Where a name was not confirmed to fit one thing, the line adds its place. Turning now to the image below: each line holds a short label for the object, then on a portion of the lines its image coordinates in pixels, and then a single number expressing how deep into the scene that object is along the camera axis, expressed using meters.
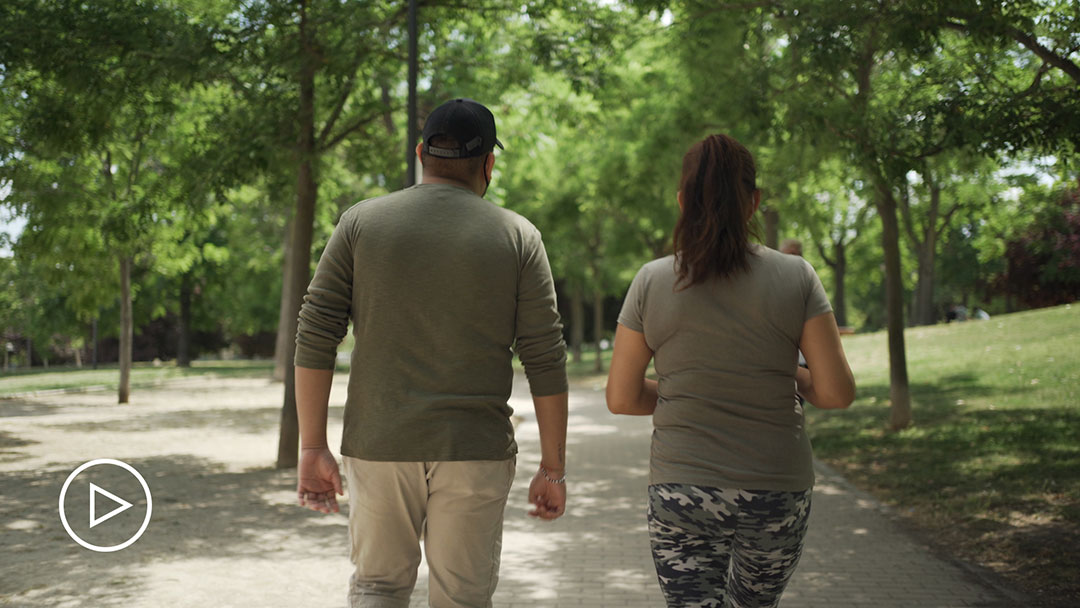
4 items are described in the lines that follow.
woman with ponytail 2.79
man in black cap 2.74
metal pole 10.68
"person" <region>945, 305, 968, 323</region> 57.53
